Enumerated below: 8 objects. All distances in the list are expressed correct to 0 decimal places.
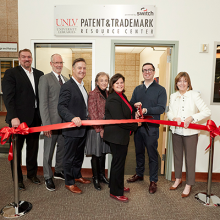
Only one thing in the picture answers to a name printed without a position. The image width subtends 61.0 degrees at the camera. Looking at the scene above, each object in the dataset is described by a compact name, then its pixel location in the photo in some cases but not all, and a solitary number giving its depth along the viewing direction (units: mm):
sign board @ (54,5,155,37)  3059
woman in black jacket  2301
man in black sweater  2814
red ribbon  2205
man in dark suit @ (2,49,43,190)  2605
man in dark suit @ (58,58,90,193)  2451
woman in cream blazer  2645
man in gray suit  2697
